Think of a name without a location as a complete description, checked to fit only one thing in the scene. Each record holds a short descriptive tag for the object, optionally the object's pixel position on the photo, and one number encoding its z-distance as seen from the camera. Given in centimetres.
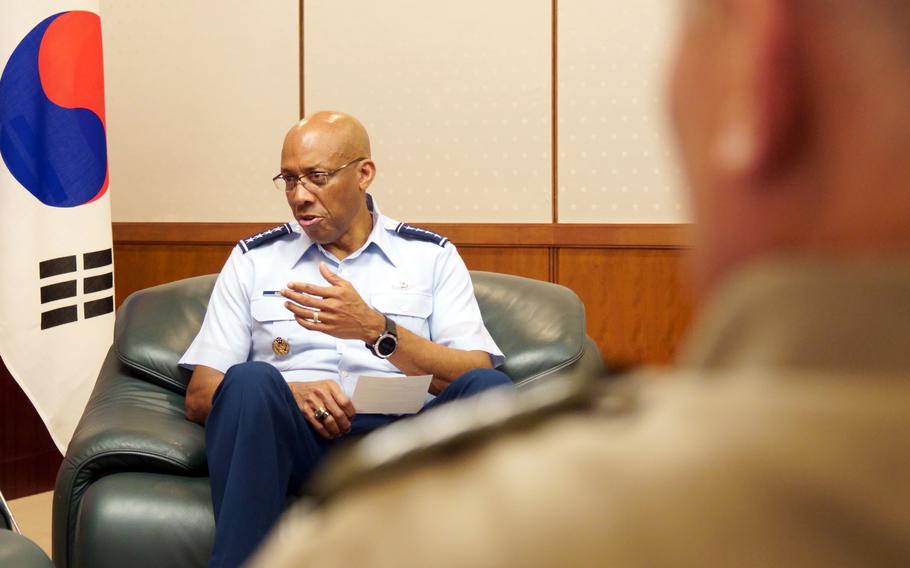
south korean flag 346
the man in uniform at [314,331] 228
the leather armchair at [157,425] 222
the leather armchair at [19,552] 168
